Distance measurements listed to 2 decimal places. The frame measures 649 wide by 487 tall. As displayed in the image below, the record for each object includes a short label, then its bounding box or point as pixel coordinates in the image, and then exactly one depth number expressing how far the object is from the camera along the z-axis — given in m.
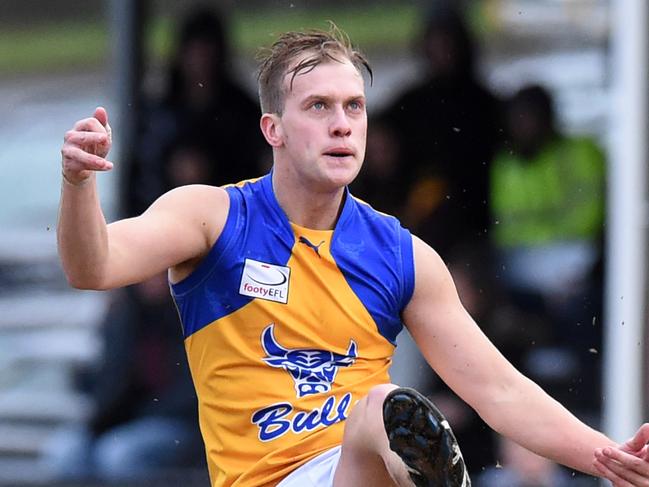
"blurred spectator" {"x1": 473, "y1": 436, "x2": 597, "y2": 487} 16.12
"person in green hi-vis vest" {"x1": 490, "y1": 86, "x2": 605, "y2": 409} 17.02
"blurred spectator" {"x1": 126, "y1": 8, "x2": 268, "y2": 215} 17.28
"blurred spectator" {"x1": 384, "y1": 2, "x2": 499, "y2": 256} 16.59
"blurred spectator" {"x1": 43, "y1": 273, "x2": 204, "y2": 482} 17.67
